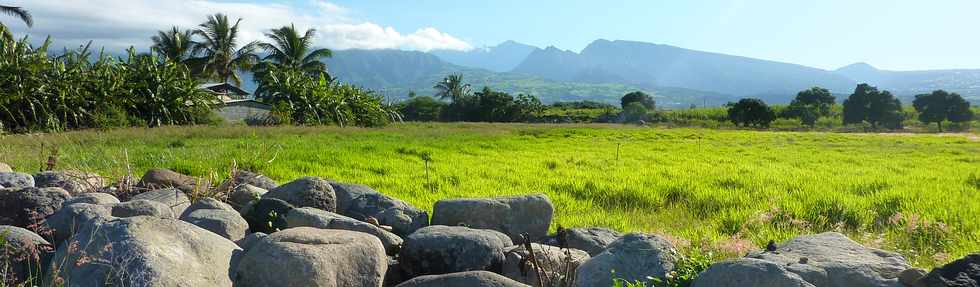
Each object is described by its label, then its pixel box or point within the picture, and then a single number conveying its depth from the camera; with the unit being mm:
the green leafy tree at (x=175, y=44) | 49531
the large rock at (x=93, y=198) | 4742
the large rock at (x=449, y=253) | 3791
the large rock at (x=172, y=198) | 5121
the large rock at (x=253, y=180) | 6801
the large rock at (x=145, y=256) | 2961
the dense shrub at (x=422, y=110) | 88625
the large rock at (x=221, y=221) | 4199
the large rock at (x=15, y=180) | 5978
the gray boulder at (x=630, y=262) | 3443
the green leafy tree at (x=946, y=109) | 69875
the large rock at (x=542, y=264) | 3814
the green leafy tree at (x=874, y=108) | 73562
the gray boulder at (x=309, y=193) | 5195
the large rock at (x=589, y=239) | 4648
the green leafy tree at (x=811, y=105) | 74831
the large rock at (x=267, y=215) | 4586
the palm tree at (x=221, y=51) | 50531
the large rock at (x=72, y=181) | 5996
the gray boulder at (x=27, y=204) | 4570
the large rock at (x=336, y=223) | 4281
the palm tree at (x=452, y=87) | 108875
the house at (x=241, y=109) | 36484
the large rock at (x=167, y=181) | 5953
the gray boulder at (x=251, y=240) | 3885
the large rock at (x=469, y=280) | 3156
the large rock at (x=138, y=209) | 4332
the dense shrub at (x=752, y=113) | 66812
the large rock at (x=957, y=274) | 2850
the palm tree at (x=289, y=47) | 49344
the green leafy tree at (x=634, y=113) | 78562
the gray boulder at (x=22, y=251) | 3455
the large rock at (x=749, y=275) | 2826
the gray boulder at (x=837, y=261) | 3094
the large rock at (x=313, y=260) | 3125
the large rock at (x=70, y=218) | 4145
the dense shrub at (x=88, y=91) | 21078
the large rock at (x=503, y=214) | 5051
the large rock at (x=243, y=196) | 5647
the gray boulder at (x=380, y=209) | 5129
